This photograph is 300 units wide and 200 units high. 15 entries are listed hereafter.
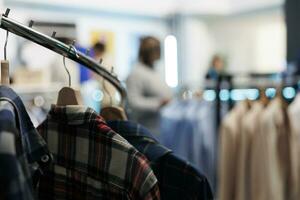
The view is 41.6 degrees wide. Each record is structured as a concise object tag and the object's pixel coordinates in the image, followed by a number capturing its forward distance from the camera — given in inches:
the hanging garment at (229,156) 67.3
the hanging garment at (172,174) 30.5
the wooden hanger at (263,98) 69.1
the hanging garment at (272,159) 61.0
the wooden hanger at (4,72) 26.1
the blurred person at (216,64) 227.9
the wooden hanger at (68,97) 30.5
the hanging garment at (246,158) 64.9
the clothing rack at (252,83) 73.3
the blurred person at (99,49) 132.2
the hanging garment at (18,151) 18.7
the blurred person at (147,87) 100.9
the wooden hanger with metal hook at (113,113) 35.6
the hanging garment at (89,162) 26.7
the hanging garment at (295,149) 60.4
